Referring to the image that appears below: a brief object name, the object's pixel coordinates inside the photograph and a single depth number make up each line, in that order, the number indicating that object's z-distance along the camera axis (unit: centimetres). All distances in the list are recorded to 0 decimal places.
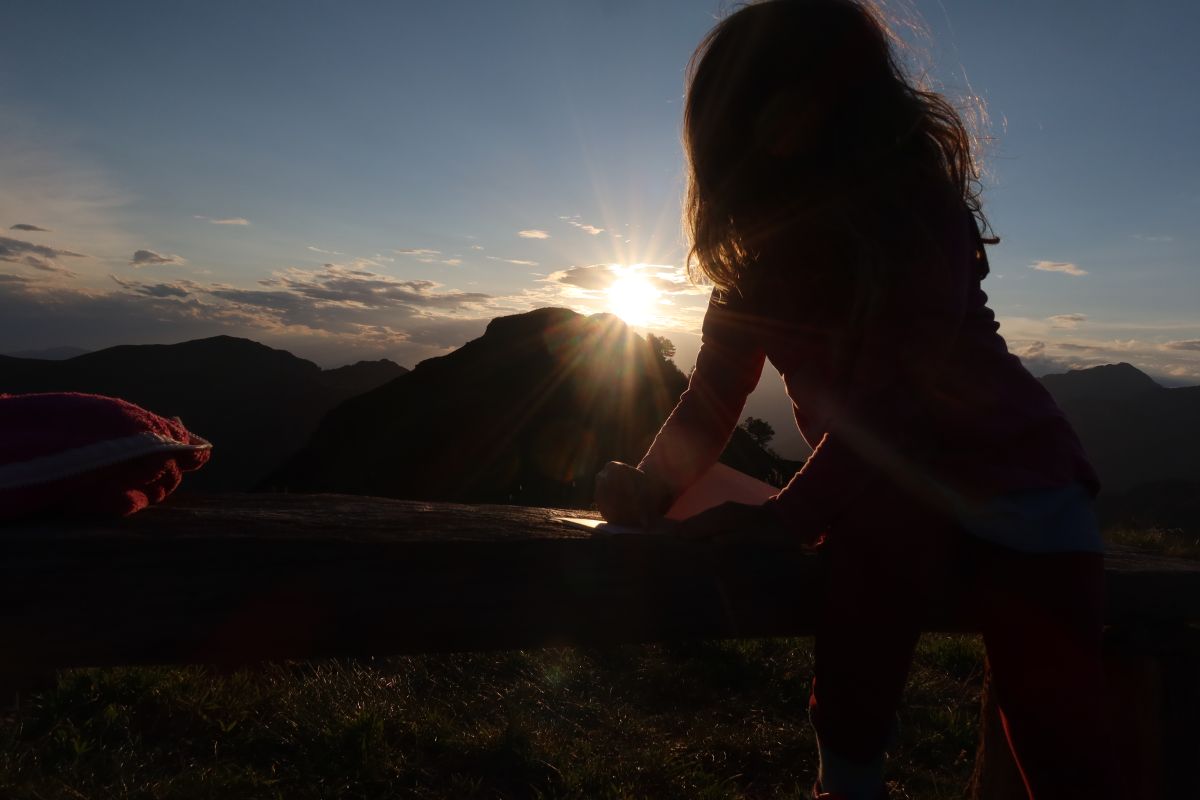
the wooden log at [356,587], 118
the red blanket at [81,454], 139
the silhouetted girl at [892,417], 146
